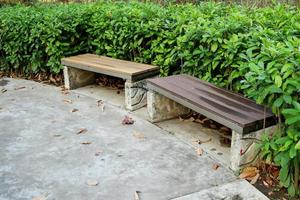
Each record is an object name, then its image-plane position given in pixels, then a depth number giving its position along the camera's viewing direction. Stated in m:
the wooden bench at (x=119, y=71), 4.04
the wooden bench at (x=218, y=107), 2.65
